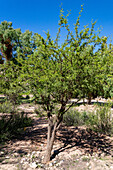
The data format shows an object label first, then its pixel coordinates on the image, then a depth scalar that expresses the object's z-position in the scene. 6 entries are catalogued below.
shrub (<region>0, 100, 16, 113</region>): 10.05
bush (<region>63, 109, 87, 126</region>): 7.43
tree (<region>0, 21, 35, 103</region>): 19.08
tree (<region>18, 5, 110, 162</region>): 3.36
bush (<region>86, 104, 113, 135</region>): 6.20
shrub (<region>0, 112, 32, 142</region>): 5.45
